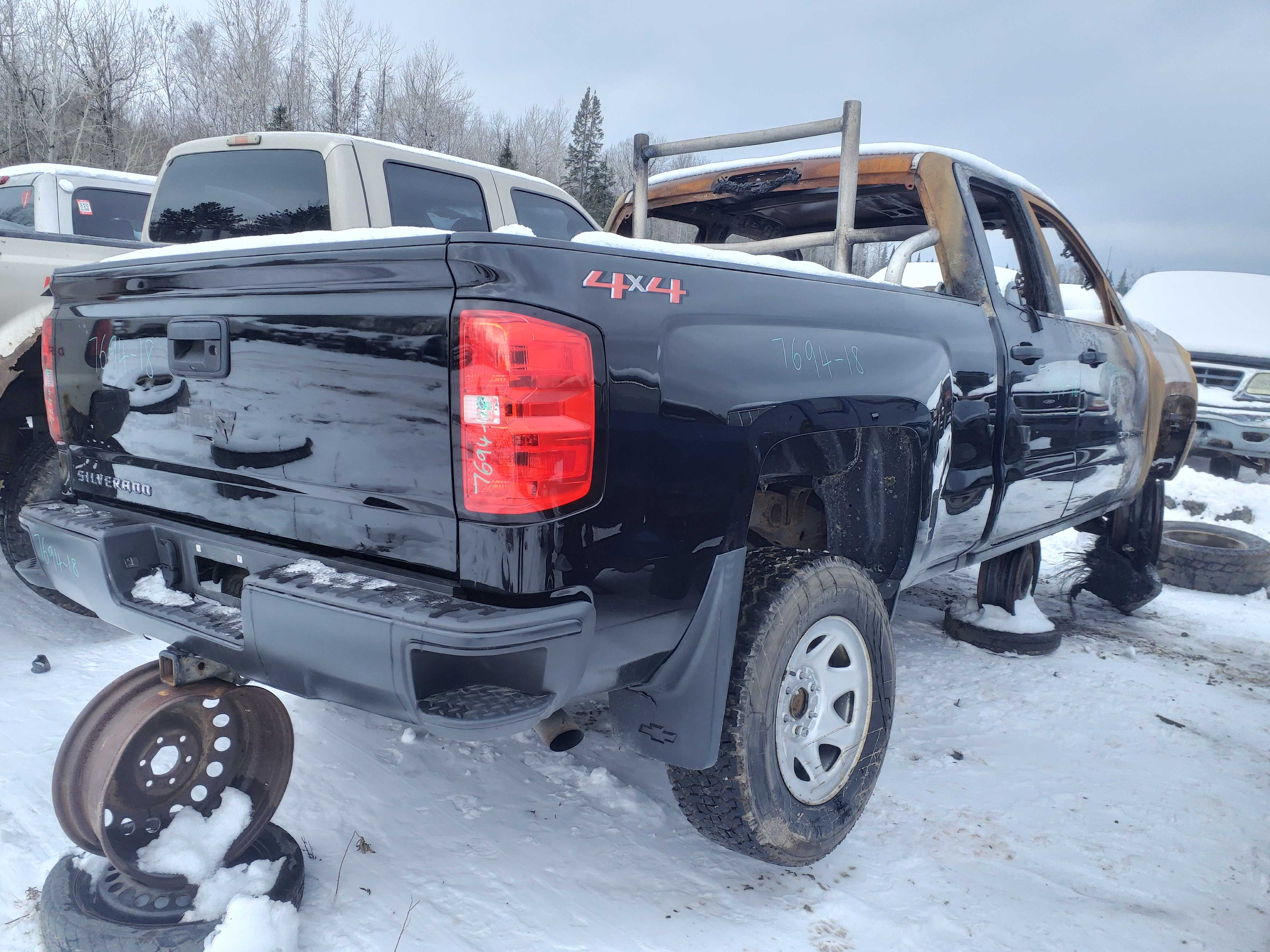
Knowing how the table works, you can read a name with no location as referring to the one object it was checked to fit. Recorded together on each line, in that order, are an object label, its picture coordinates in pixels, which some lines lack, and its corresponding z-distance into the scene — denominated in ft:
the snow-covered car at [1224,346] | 28.07
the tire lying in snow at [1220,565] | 18.11
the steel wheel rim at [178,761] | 6.64
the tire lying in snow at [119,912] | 6.23
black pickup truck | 5.21
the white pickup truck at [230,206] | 11.62
